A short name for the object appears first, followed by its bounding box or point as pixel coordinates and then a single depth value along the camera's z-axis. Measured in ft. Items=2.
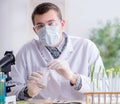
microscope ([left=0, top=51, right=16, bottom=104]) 4.85
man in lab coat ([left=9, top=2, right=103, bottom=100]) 5.58
